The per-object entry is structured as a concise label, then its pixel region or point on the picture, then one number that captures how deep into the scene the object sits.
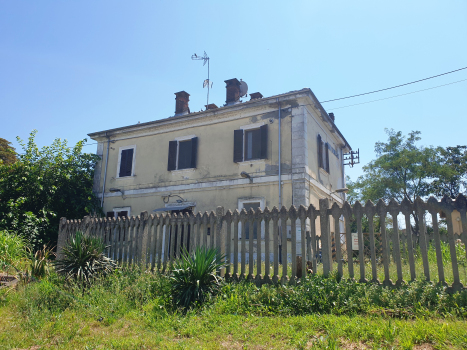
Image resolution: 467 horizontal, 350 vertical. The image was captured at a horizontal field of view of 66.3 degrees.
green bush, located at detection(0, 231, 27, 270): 8.49
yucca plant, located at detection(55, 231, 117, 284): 6.98
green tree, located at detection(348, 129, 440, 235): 25.00
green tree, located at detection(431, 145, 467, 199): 24.75
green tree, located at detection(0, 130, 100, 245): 13.56
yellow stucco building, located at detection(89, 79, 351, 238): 13.02
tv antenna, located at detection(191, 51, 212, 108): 18.42
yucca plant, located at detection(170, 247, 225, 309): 5.54
